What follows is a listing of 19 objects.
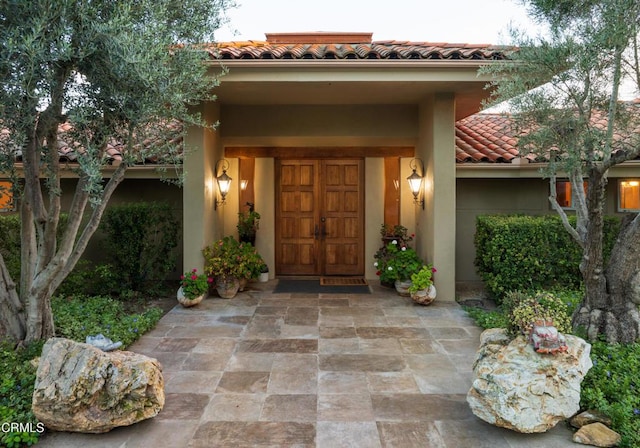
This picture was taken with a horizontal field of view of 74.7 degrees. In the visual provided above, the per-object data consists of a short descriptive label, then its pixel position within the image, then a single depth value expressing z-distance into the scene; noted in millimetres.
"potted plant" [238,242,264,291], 7309
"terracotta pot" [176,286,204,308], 6484
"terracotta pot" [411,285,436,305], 6648
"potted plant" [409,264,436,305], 6655
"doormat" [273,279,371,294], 7782
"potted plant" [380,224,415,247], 8359
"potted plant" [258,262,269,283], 8606
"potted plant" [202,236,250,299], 7023
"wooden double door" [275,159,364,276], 9008
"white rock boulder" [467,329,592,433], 2947
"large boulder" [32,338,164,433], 2943
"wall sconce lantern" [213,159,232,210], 7875
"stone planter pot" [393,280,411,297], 7340
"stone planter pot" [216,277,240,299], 7117
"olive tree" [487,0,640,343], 3959
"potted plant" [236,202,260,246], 8695
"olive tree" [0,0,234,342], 3320
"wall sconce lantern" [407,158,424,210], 7754
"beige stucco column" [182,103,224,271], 7023
